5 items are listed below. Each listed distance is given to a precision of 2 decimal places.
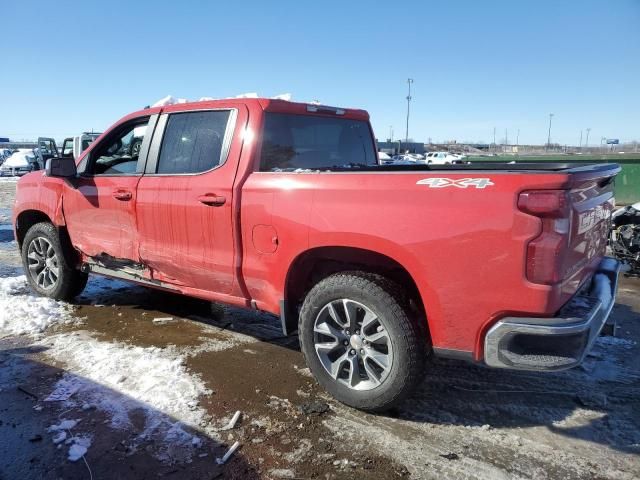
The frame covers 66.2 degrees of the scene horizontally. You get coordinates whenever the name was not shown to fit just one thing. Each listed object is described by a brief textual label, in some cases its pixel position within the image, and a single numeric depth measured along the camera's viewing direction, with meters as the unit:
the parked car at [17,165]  32.59
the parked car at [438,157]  40.91
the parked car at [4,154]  41.50
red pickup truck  2.57
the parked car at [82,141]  18.61
